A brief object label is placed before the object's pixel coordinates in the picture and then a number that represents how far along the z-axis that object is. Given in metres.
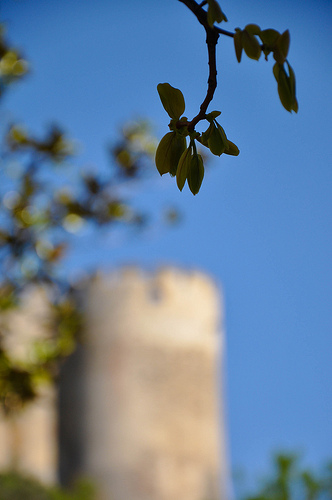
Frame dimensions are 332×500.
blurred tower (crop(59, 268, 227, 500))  15.62
